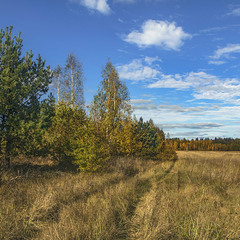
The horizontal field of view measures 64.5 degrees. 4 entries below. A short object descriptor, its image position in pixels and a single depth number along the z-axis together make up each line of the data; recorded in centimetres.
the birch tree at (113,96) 1819
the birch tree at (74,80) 1959
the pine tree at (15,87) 903
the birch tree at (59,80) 1998
